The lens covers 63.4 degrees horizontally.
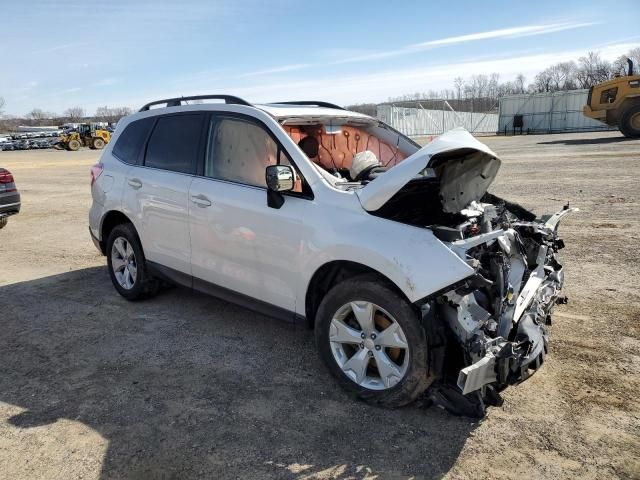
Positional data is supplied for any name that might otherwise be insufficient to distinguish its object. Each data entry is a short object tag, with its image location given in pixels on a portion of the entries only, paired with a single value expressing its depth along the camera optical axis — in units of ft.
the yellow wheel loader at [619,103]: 73.97
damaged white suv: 10.10
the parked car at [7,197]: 28.32
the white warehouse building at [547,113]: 124.16
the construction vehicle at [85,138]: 143.54
